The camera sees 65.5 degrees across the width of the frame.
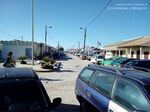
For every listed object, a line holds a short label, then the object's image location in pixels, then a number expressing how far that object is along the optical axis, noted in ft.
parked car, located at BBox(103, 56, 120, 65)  40.67
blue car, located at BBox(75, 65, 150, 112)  6.32
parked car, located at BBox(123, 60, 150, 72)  25.71
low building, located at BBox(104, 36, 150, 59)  51.57
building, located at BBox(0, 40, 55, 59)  71.04
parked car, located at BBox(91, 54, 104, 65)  54.00
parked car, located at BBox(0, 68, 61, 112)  5.95
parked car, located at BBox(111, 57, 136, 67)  30.17
